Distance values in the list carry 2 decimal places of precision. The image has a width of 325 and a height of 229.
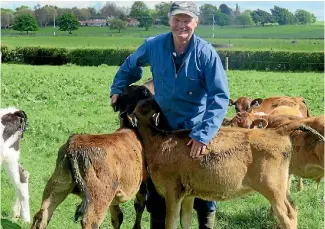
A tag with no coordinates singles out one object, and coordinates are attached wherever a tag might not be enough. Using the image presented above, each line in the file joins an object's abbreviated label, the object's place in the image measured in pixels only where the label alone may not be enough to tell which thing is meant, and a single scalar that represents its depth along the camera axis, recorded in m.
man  5.11
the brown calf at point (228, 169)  5.13
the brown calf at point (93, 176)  4.72
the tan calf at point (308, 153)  6.65
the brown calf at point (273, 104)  10.37
